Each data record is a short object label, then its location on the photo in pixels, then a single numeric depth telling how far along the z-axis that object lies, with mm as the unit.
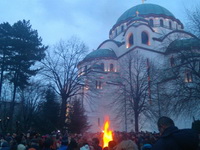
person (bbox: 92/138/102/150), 6910
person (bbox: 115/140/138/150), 3625
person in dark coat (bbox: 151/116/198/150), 2490
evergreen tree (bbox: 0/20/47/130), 23547
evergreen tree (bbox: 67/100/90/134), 26914
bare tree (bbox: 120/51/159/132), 22719
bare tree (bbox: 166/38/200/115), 14789
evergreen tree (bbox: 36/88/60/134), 24769
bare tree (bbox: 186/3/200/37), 14498
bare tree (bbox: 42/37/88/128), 21641
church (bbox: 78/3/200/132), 36562
